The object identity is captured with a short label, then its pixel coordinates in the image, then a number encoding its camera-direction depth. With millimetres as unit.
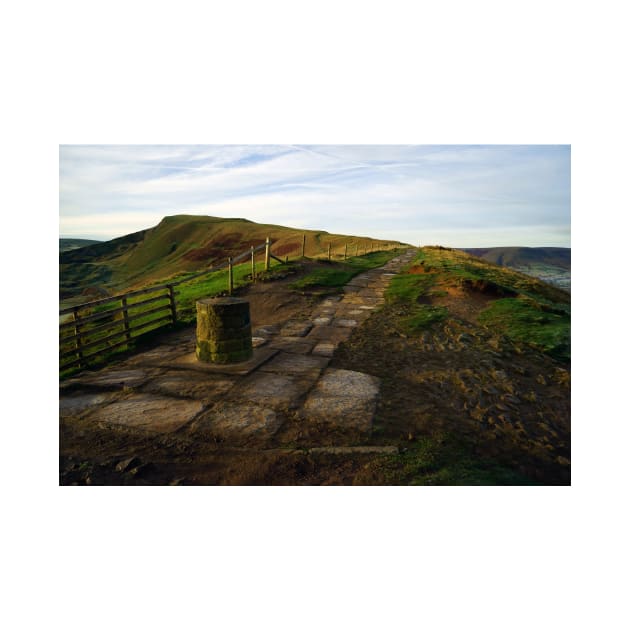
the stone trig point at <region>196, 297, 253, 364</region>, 6684
